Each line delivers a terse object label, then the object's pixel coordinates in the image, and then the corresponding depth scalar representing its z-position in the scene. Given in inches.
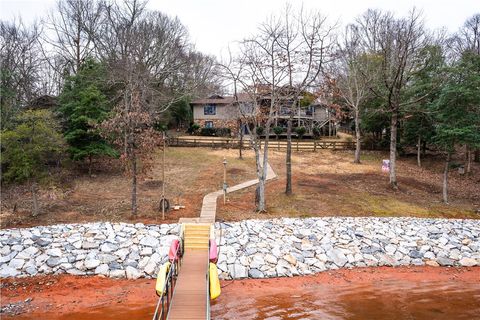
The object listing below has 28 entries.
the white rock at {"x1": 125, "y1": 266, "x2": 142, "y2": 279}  527.5
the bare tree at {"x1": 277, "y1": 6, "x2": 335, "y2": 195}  765.9
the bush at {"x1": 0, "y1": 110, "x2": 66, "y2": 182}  660.1
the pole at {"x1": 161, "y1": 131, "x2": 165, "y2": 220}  668.2
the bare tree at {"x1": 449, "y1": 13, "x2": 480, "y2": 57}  1633.9
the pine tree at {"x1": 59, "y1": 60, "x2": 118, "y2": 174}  949.8
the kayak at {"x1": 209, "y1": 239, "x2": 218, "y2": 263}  448.2
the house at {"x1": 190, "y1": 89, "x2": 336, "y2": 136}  1815.9
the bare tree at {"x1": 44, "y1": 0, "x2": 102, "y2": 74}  1363.2
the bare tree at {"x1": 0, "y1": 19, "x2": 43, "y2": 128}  938.1
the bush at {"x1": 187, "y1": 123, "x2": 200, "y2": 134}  1815.9
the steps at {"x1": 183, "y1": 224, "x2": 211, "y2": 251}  536.7
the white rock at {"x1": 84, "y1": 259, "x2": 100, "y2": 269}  538.0
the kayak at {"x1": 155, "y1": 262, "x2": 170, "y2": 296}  408.1
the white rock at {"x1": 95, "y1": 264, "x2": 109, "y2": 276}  531.5
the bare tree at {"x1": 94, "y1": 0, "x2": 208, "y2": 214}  685.3
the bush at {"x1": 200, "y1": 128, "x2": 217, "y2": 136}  1790.1
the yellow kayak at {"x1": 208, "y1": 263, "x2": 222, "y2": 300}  395.2
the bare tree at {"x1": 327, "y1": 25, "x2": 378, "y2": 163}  1256.5
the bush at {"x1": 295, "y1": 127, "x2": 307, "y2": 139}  1729.2
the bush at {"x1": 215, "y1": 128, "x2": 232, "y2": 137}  1744.6
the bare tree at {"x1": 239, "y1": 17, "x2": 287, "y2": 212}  739.4
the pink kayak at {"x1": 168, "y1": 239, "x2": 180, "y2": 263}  429.8
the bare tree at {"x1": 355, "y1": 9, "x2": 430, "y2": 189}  951.4
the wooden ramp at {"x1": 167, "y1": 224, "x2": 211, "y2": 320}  367.6
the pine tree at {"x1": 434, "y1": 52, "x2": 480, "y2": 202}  812.0
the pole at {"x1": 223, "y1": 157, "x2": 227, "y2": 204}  764.5
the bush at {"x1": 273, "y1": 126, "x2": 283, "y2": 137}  1696.6
